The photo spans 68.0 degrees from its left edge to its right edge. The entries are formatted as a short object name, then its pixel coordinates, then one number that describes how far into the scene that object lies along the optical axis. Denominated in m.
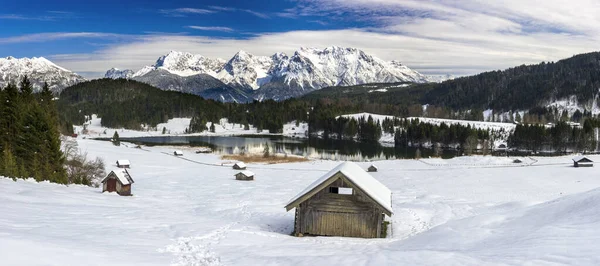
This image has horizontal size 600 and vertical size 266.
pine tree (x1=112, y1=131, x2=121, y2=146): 149.95
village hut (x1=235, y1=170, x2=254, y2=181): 75.00
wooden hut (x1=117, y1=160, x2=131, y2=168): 84.51
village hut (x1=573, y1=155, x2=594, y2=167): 88.83
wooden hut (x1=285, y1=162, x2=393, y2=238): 29.95
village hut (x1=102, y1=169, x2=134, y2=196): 50.34
